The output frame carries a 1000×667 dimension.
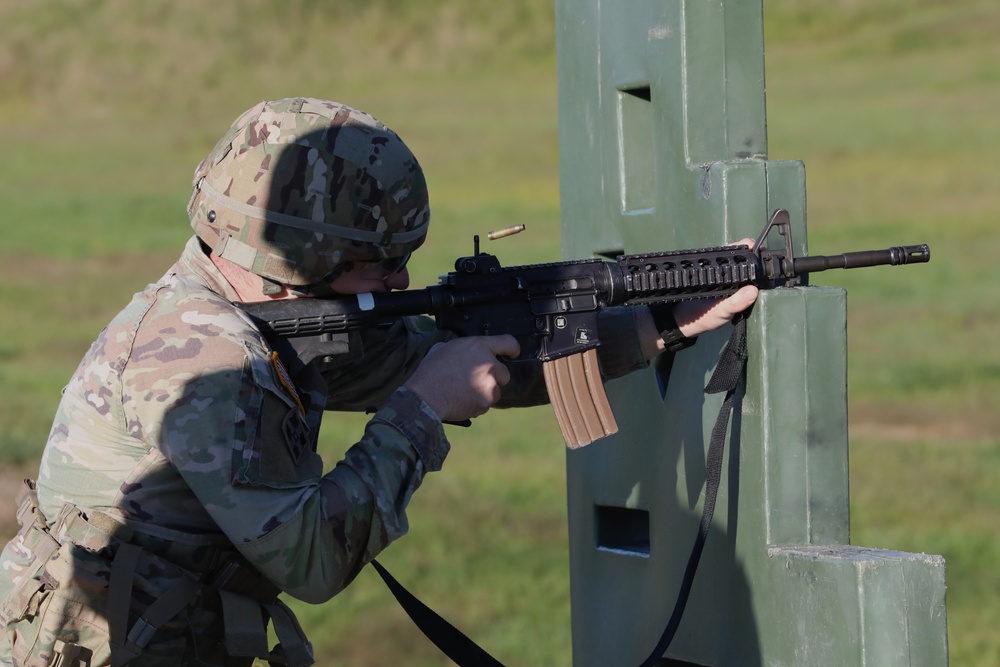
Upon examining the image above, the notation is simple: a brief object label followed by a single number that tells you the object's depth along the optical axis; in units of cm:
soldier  566
